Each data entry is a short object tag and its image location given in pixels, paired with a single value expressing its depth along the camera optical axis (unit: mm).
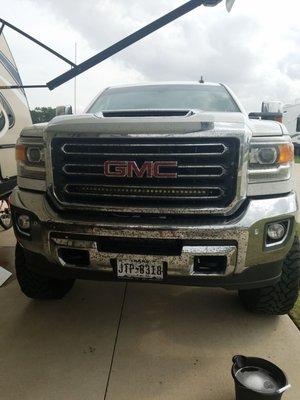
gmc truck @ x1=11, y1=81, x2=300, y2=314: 2535
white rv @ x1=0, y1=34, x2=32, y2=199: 4822
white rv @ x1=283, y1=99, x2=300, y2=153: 25781
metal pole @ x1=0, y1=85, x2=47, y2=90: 4475
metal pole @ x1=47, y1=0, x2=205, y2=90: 4176
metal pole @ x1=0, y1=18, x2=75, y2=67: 4445
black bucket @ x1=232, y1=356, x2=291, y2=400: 2150
